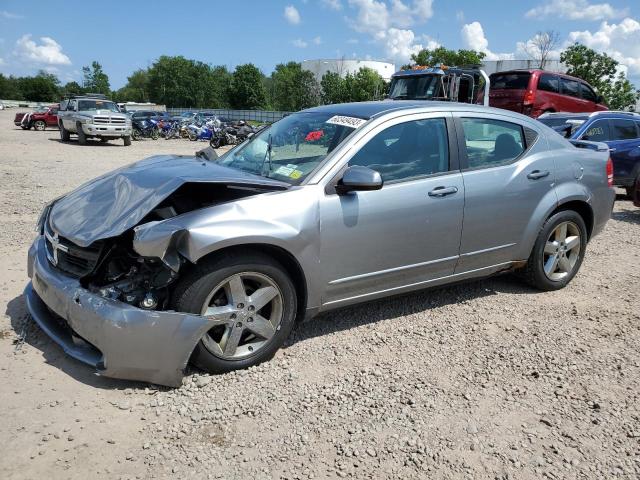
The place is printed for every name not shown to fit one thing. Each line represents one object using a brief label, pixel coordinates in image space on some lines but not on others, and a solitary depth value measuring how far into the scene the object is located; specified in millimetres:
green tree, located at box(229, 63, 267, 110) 92562
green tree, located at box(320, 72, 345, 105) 70938
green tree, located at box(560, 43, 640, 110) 33031
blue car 10180
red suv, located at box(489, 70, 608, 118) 14383
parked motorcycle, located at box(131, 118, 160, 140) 28984
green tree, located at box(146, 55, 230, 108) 104875
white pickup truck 20828
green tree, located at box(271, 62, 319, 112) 85062
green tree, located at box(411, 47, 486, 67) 55031
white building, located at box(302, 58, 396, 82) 100438
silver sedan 3021
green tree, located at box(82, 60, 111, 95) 111000
